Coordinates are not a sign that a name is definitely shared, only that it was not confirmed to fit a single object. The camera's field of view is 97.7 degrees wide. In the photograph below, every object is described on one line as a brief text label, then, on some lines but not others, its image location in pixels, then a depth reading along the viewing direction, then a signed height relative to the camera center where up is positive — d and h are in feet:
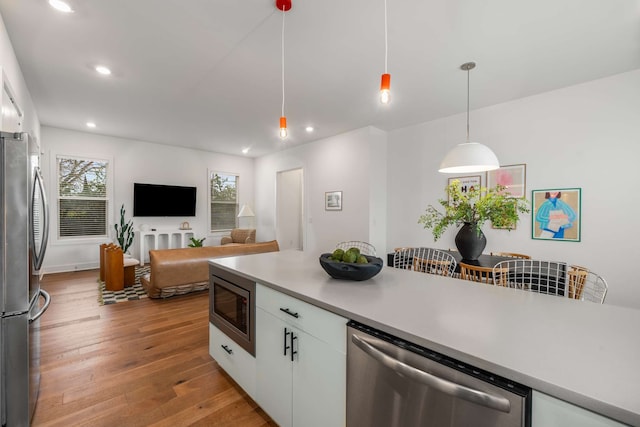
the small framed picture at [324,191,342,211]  17.81 +0.66
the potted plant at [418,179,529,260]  8.43 -0.14
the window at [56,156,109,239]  17.71 +0.81
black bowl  4.95 -1.04
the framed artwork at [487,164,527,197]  12.16 +1.50
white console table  19.71 -2.20
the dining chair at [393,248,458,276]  8.46 -1.70
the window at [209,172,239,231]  24.18 +0.86
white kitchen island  2.09 -1.28
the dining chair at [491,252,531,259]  10.41 -1.74
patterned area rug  12.30 -3.96
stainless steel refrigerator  4.71 -1.14
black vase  8.87 -0.97
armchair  22.34 -2.13
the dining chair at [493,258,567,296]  6.89 -1.67
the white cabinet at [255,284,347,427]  3.91 -2.41
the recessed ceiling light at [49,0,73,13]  6.78 +5.04
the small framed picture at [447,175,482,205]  13.51 +1.49
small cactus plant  18.46 -1.46
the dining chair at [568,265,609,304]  5.97 -1.70
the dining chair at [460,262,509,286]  7.11 -1.72
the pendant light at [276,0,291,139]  6.37 +4.95
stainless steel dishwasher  2.34 -1.74
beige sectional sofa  12.01 -2.59
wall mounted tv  20.03 +0.76
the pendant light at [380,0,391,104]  4.67 +2.05
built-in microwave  5.66 -2.17
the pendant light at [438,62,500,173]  8.16 +1.58
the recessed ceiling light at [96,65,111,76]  9.87 +5.03
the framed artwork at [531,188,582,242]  10.91 -0.08
